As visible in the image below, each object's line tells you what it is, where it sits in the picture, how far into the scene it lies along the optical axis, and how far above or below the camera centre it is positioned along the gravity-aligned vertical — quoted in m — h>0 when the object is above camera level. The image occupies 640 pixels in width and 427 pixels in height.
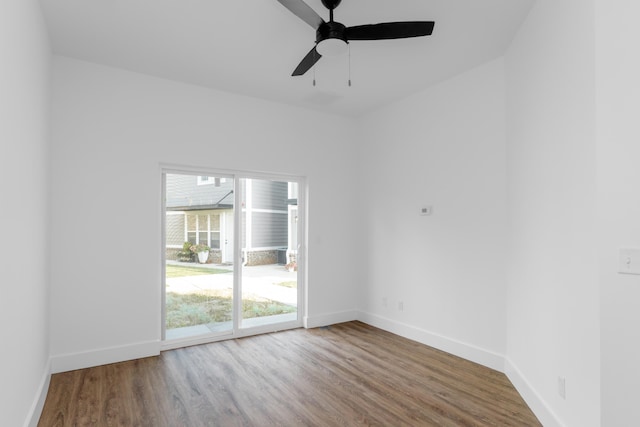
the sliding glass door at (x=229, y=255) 4.11 -0.49
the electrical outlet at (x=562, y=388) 2.25 -1.09
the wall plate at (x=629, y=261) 1.70 -0.21
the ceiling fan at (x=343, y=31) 2.32 +1.27
